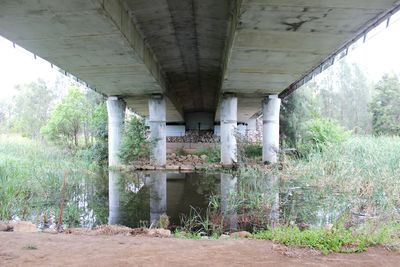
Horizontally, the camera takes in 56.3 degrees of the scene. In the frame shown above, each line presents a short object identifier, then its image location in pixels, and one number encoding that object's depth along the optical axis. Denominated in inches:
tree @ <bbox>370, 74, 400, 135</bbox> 1357.8
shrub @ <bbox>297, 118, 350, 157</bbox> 759.1
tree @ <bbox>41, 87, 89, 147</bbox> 1003.9
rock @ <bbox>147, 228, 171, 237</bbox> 199.7
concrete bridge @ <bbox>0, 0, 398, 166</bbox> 264.8
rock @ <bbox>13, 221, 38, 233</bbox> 205.2
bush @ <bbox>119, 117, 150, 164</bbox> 652.7
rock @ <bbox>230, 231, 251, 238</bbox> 201.2
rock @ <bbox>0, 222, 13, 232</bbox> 207.0
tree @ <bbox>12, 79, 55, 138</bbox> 1672.0
